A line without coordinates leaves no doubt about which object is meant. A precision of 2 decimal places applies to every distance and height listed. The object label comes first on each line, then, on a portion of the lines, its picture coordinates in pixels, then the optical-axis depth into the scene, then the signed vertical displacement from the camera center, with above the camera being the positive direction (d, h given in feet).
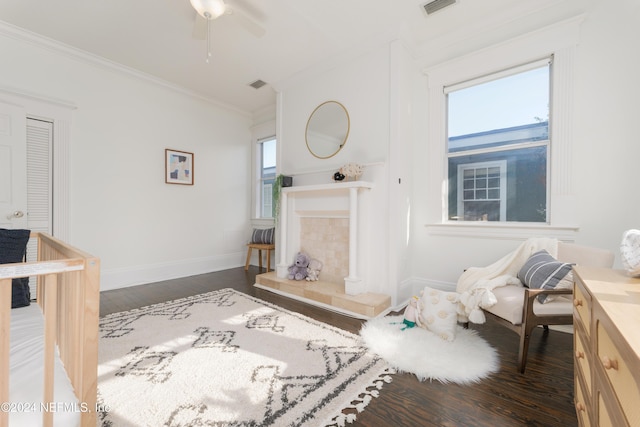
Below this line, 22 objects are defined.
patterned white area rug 4.57 -3.33
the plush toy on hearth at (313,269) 11.29 -2.40
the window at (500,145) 8.67 +2.32
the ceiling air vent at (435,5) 8.39 +6.46
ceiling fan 6.70 +5.02
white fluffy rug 5.65 -3.24
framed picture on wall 13.47 +2.20
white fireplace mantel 9.66 +0.11
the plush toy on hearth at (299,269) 11.39 -2.39
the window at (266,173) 16.57 +2.36
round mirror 11.02 +3.45
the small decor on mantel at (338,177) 10.49 +1.35
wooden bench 14.32 -2.01
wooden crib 2.73 -1.29
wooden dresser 2.08 -1.29
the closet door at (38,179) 9.93 +1.13
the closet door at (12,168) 9.30 +1.42
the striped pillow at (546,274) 5.86 -1.35
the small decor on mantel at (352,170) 9.98 +1.53
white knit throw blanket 6.66 -1.74
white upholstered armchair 5.70 -1.84
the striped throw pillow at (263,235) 15.03 -1.33
